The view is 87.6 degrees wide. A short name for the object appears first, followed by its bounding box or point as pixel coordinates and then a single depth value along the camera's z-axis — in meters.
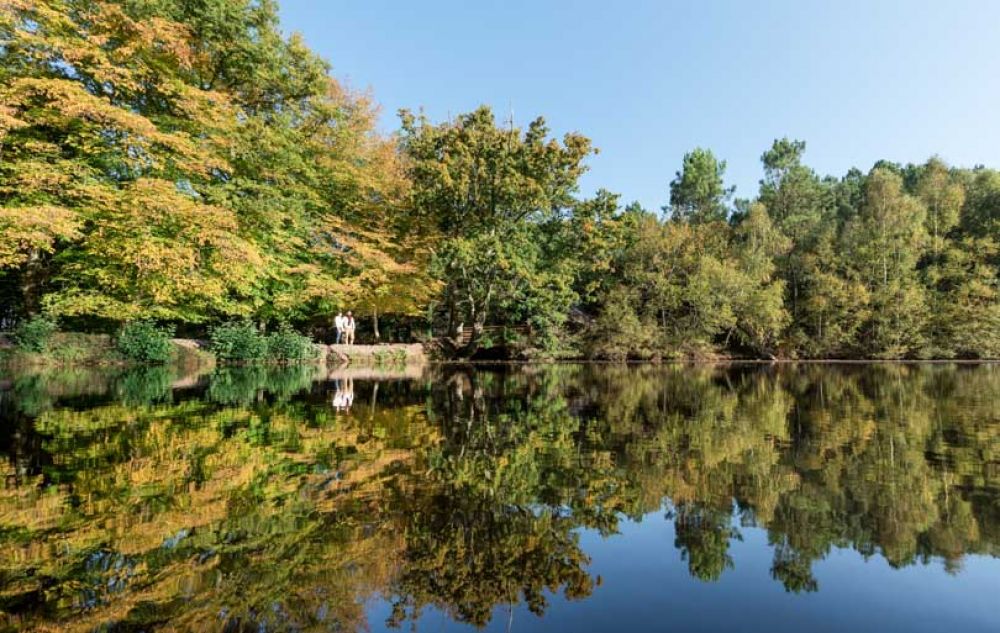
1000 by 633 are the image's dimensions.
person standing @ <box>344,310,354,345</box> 23.82
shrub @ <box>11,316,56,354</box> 15.65
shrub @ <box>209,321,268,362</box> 19.81
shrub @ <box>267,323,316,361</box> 20.77
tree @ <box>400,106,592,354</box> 23.22
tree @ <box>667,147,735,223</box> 46.91
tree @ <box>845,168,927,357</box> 31.59
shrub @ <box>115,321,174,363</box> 17.27
